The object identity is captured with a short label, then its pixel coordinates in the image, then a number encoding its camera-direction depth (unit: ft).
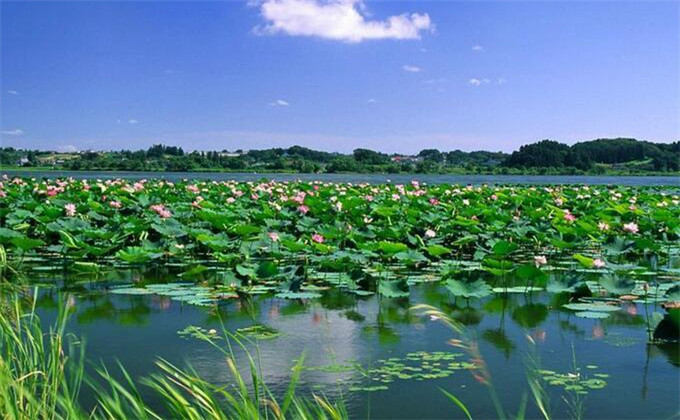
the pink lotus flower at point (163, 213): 24.85
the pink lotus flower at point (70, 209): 25.17
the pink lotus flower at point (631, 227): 22.86
